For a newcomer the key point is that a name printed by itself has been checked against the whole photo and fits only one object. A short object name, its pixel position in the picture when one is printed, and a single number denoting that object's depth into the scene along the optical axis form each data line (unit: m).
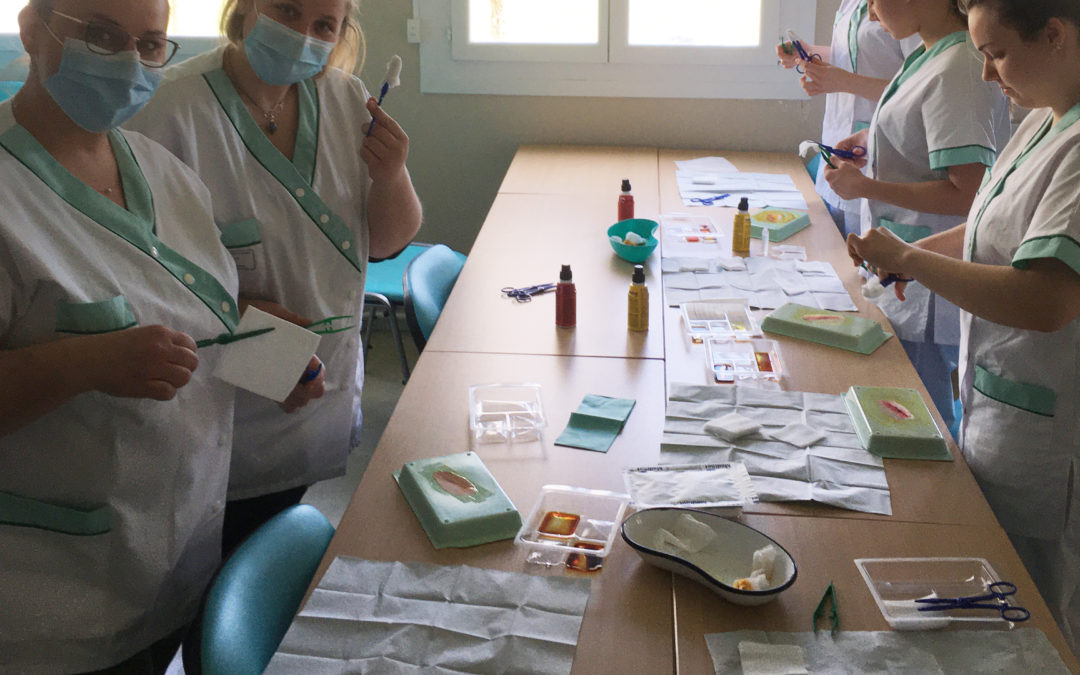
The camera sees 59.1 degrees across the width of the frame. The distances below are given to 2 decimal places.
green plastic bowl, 2.65
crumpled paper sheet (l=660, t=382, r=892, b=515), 1.55
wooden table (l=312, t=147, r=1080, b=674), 1.27
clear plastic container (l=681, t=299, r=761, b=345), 2.17
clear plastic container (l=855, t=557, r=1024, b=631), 1.26
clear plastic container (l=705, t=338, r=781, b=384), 1.97
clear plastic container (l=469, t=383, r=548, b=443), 1.74
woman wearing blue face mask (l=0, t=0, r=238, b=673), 1.29
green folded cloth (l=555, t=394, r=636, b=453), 1.71
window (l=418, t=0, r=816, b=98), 3.92
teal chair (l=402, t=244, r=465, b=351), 2.39
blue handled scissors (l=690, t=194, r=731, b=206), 3.25
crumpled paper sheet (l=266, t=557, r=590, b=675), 1.18
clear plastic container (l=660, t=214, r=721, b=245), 2.87
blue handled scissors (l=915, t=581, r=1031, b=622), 1.27
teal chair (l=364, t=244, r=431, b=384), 3.15
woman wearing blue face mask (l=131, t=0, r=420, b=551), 1.78
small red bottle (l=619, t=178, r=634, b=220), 2.96
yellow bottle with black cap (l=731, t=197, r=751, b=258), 2.74
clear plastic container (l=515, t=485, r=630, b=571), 1.40
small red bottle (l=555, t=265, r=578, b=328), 2.21
